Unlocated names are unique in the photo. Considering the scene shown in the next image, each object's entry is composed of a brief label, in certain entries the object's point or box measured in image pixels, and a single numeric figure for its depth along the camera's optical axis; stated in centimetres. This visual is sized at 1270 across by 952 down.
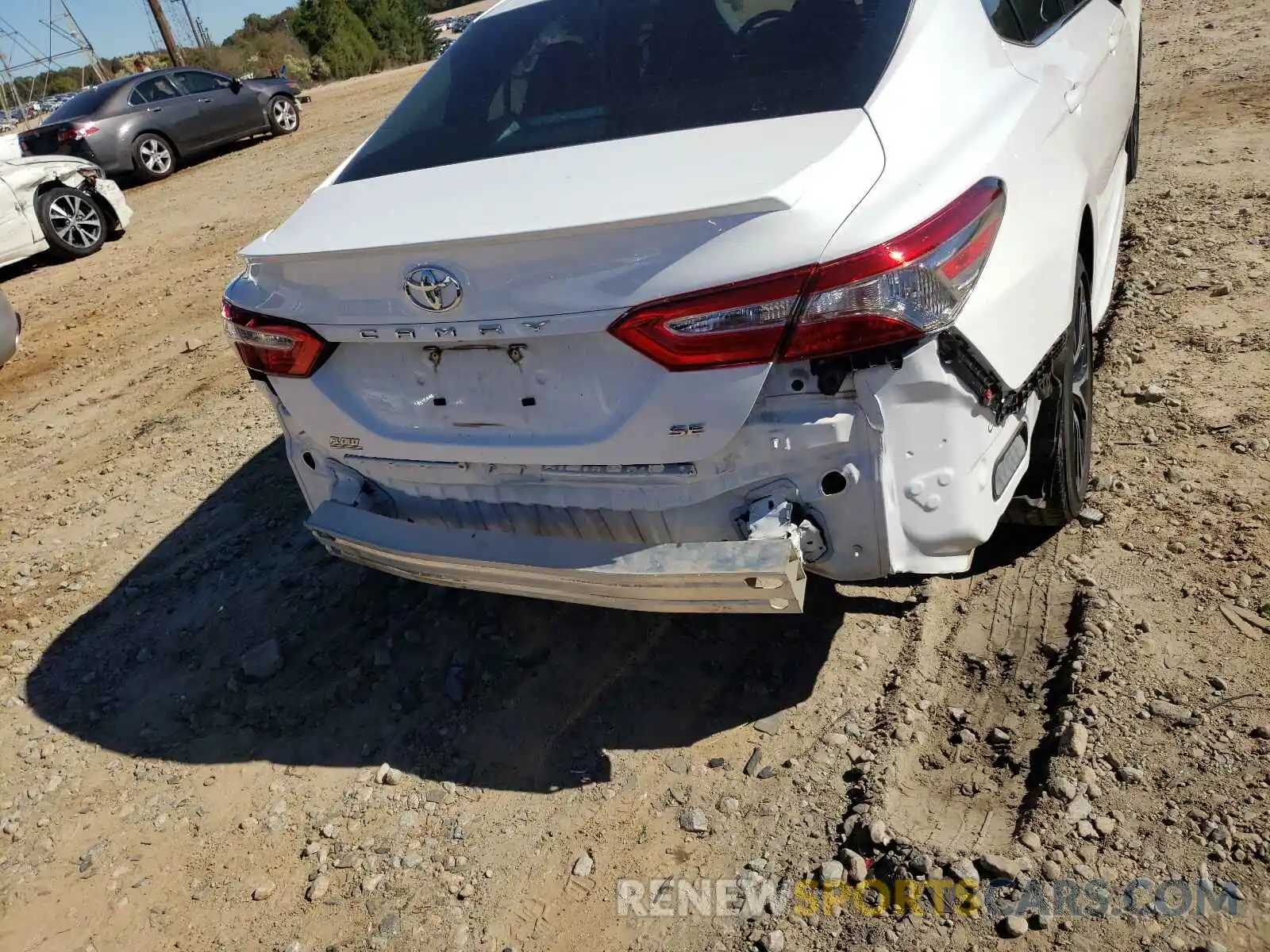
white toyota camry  205
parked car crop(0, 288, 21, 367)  677
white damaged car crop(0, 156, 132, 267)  919
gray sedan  1279
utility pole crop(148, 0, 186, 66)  2548
